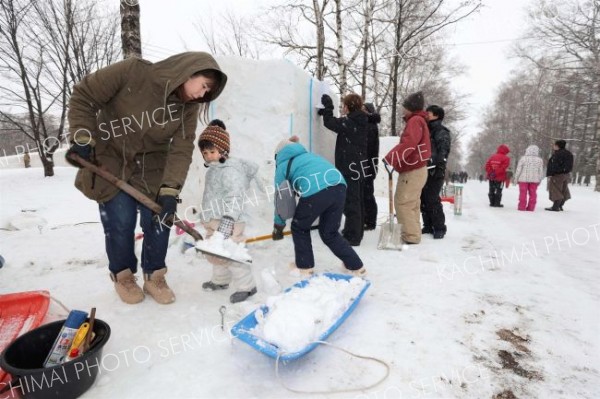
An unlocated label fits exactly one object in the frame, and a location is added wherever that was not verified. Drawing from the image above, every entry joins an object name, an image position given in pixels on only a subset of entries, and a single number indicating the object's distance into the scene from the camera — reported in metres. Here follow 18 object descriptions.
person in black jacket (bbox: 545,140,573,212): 8.08
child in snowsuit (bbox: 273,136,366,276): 3.11
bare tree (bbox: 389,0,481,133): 10.94
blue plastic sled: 1.81
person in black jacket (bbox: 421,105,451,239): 4.98
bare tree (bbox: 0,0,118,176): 11.39
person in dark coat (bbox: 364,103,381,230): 4.89
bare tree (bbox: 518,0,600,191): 15.41
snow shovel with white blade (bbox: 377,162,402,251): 4.34
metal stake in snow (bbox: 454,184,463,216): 7.21
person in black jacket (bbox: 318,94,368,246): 4.39
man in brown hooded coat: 2.38
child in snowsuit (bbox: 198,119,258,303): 2.81
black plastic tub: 1.51
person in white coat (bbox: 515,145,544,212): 8.00
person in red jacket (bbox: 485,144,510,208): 8.72
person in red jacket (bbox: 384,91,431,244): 4.40
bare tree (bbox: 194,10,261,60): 19.09
